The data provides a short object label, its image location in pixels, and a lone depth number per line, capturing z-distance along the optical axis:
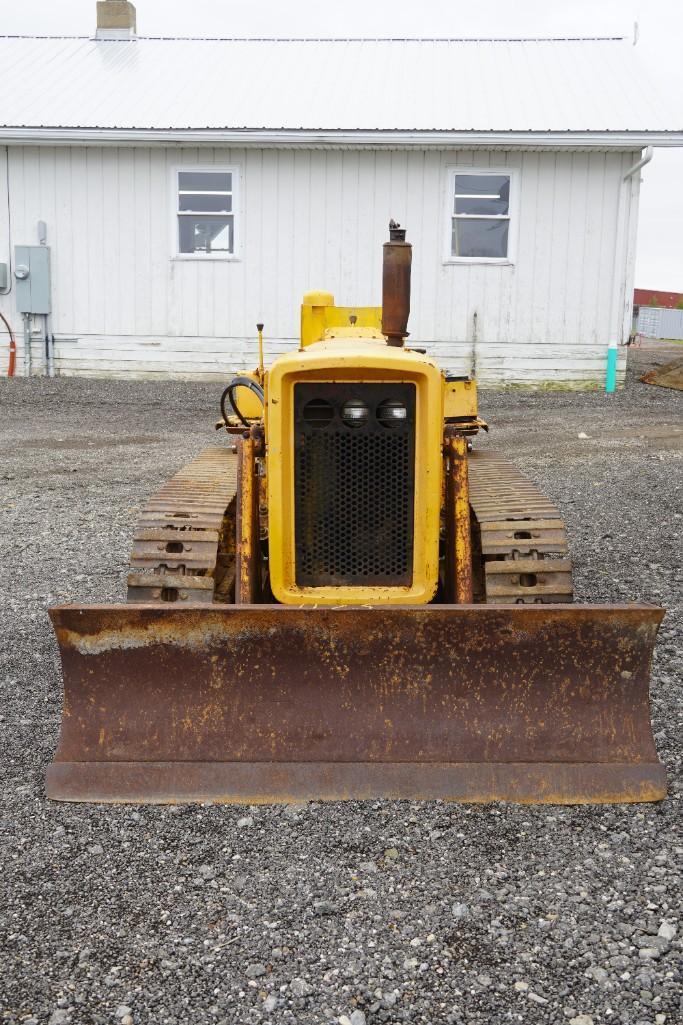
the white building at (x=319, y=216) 15.70
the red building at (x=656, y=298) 47.90
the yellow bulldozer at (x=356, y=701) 3.65
